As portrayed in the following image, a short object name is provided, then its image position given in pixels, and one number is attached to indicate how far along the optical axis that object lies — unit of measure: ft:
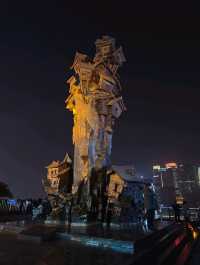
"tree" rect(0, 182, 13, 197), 106.22
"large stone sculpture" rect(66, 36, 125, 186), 39.06
